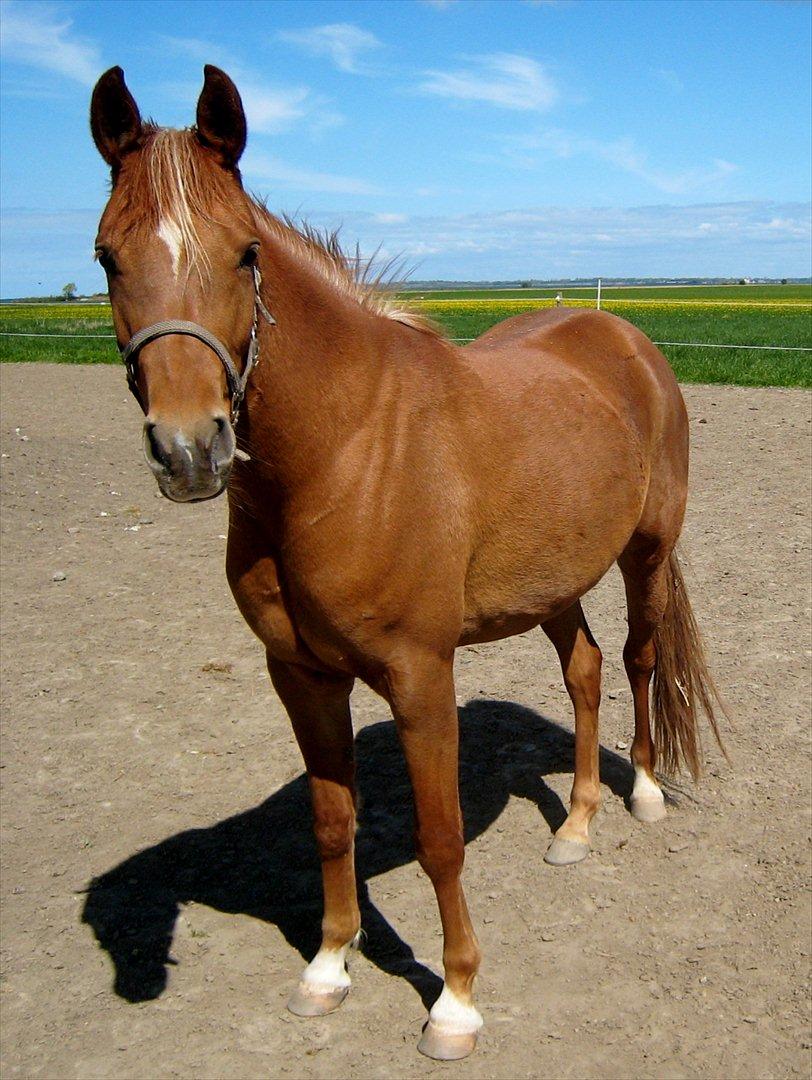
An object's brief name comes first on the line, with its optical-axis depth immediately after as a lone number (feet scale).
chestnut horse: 6.88
